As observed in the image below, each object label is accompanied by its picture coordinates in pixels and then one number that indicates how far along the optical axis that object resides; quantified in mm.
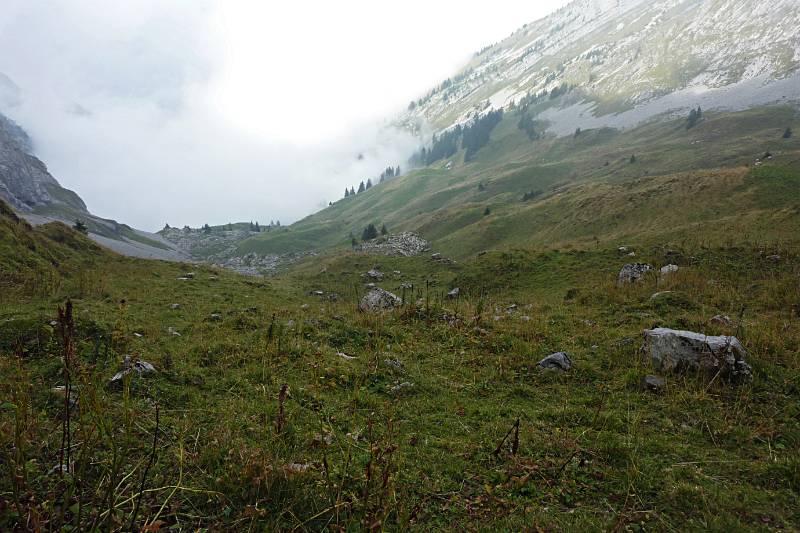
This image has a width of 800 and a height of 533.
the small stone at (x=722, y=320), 9930
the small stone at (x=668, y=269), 16292
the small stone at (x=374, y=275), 35062
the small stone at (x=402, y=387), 7203
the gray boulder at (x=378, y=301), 15398
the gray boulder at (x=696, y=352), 7152
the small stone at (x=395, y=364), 8314
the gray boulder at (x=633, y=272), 17359
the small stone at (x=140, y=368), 6366
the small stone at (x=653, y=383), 7152
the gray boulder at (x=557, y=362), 8312
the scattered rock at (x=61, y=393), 5406
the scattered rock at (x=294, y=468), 3803
